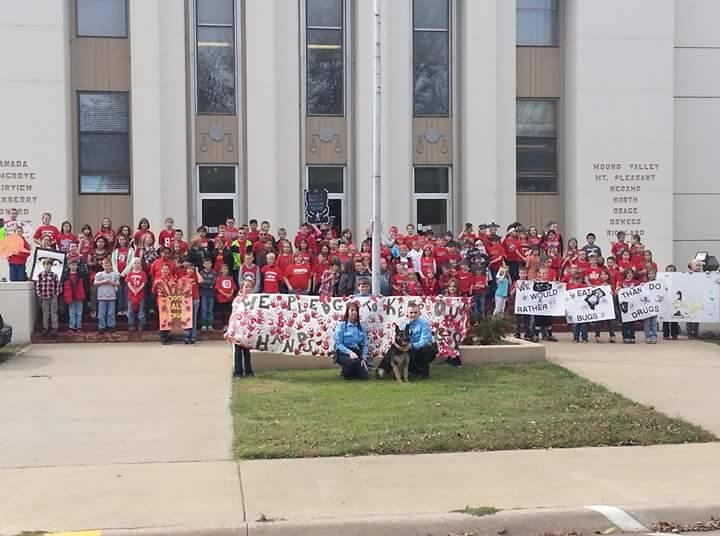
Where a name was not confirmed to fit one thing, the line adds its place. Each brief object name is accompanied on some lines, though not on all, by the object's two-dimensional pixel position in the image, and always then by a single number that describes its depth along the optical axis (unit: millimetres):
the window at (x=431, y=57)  24281
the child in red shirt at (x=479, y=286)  17469
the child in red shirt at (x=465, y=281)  17391
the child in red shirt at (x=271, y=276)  16891
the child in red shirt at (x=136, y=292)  16656
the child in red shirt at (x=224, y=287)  17156
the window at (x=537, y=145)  25047
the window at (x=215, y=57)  23594
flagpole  14422
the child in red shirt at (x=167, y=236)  17939
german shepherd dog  12320
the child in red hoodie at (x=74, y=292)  16594
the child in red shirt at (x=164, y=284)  16375
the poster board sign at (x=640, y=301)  17266
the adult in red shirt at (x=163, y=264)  16547
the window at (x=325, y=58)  23875
